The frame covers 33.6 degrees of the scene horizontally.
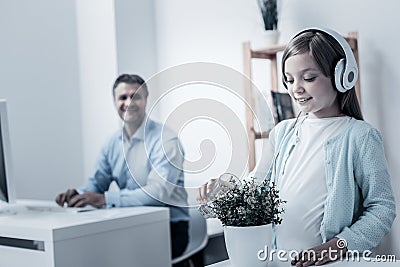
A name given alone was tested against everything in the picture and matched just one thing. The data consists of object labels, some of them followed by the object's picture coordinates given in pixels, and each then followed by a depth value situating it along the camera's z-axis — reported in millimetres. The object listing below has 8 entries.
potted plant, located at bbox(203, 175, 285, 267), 1437
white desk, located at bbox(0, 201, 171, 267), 2010
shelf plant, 2877
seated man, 1909
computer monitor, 2375
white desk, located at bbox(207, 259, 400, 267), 1454
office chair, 2793
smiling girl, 1619
